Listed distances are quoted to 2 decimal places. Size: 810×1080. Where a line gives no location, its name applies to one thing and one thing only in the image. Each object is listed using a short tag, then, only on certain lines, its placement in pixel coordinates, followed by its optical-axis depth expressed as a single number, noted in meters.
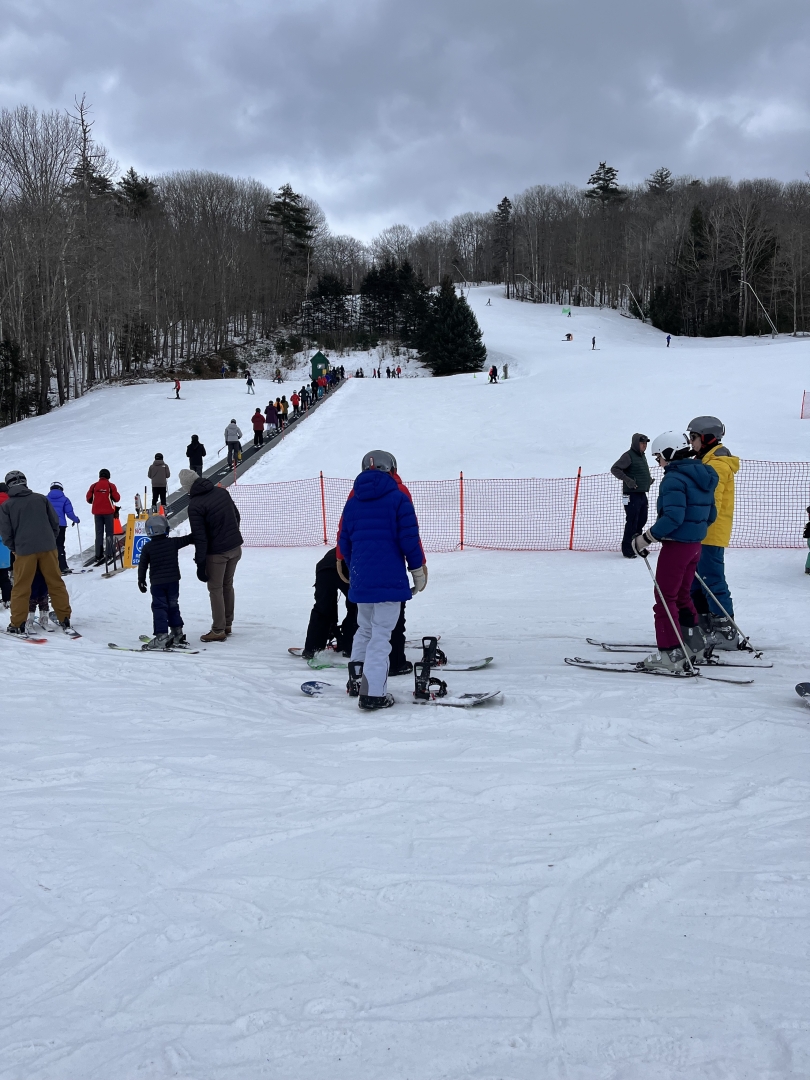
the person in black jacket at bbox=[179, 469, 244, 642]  7.51
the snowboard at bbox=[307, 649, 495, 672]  6.00
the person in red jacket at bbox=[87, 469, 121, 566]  12.68
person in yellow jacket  6.18
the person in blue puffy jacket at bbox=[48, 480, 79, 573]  11.18
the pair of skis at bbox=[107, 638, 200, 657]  7.15
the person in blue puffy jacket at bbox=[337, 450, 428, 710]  4.89
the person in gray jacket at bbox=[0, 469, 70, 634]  7.64
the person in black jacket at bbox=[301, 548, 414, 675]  6.50
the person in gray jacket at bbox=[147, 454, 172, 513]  15.89
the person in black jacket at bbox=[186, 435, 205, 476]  19.61
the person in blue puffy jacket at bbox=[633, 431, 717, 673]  5.25
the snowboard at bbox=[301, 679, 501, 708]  4.91
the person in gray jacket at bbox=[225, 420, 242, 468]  21.17
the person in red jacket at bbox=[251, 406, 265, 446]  23.91
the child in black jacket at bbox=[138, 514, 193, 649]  7.39
